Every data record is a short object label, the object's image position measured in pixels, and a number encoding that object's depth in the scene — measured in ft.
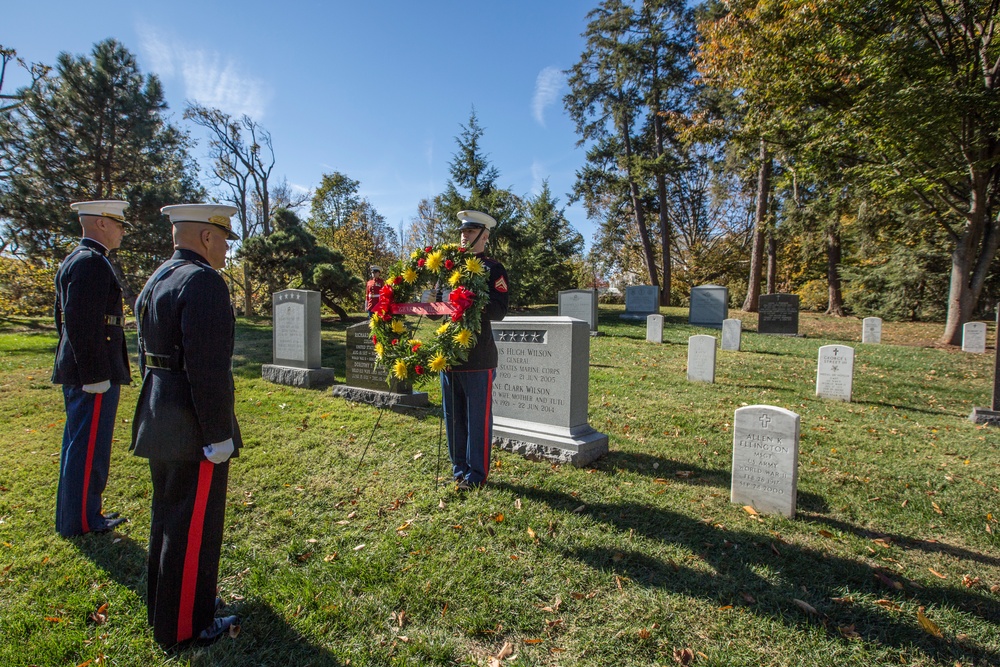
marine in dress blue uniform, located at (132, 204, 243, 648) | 7.13
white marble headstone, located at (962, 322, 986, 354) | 42.45
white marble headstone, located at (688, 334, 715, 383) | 29.91
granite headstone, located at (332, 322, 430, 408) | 23.15
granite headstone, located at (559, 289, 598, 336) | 49.60
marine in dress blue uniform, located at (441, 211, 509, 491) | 13.53
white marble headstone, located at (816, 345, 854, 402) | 26.25
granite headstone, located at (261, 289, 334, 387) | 27.96
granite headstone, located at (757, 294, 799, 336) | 54.08
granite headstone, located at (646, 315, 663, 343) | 47.42
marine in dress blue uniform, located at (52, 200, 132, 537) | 10.40
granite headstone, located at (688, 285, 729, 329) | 61.87
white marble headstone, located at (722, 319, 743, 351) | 41.63
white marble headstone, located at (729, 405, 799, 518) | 12.53
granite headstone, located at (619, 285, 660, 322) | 70.13
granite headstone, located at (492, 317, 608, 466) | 16.38
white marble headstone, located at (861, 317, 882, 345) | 49.56
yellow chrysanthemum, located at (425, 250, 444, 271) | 13.98
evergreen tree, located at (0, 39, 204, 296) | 51.55
